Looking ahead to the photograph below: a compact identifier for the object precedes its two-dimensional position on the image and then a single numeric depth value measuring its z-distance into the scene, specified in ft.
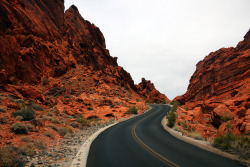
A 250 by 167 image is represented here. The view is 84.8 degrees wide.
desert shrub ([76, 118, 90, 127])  58.98
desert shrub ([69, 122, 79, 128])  54.25
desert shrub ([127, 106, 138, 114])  111.16
